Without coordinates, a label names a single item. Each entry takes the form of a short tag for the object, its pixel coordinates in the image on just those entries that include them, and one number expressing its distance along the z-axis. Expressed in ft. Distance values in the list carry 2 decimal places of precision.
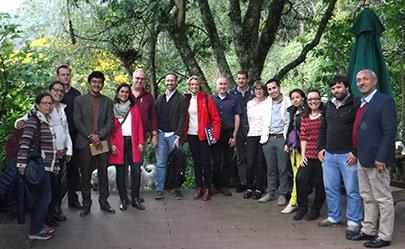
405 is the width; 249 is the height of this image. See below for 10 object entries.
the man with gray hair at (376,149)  13.88
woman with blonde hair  20.72
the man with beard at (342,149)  15.66
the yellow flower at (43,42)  50.52
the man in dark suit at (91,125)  18.22
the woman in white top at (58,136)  16.94
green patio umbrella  17.26
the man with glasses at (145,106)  20.16
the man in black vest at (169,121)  20.62
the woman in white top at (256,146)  20.39
